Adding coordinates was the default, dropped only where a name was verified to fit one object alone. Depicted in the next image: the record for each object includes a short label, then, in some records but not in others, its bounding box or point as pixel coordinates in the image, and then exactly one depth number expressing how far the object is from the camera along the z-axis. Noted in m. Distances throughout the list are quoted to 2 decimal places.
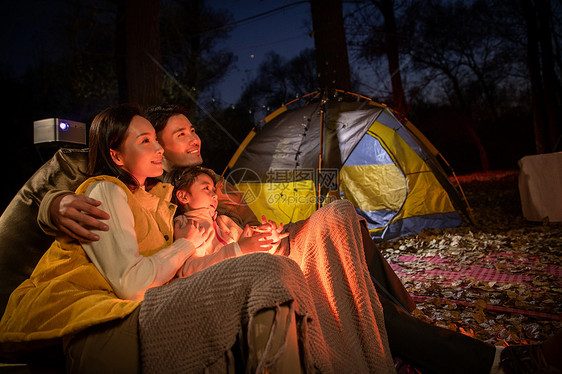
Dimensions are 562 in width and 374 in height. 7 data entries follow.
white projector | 1.79
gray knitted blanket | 1.04
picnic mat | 2.65
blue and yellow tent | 4.59
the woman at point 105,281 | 1.08
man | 1.19
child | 1.58
